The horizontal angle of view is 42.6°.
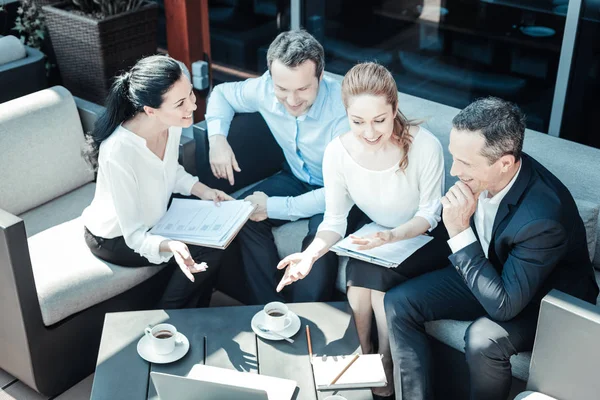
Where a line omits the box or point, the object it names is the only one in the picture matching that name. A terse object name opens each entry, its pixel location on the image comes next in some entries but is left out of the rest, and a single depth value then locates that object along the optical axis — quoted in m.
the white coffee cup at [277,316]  2.38
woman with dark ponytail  2.72
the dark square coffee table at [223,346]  2.21
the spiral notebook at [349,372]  2.19
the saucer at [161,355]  2.28
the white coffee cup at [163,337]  2.28
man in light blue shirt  2.91
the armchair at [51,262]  2.70
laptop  1.94
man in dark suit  2.35
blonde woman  2.61
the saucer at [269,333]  2.37
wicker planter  4.18
